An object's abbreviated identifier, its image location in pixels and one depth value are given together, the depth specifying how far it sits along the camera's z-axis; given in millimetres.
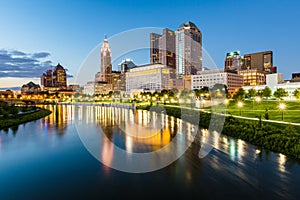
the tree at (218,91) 90300
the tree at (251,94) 76200
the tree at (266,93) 70188
